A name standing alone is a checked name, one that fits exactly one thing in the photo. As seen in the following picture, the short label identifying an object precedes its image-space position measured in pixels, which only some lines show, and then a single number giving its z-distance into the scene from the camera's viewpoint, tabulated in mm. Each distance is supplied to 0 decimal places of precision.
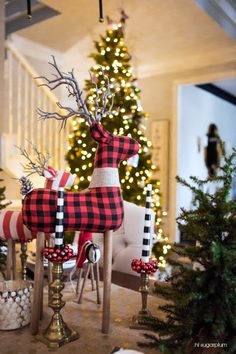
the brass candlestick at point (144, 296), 1454
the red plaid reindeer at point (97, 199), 1276
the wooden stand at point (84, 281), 1615
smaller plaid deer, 1476
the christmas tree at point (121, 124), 3309
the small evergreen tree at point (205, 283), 960
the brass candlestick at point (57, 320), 1253
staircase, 4027
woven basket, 1343
